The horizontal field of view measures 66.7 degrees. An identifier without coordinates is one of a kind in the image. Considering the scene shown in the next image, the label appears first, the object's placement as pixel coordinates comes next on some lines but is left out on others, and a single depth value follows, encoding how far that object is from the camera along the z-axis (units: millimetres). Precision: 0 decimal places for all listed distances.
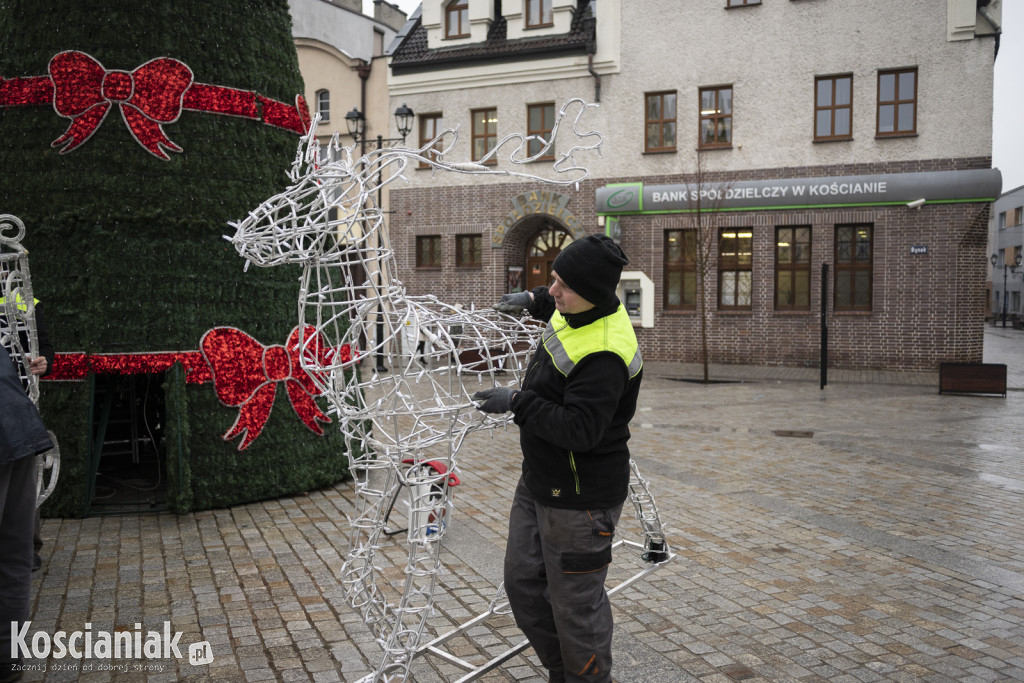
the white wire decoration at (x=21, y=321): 4758
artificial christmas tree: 6090
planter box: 13766
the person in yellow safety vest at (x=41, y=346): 4797
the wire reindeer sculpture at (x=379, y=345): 3258
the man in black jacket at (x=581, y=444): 2830
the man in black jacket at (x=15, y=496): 3455
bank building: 17562
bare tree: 18409
